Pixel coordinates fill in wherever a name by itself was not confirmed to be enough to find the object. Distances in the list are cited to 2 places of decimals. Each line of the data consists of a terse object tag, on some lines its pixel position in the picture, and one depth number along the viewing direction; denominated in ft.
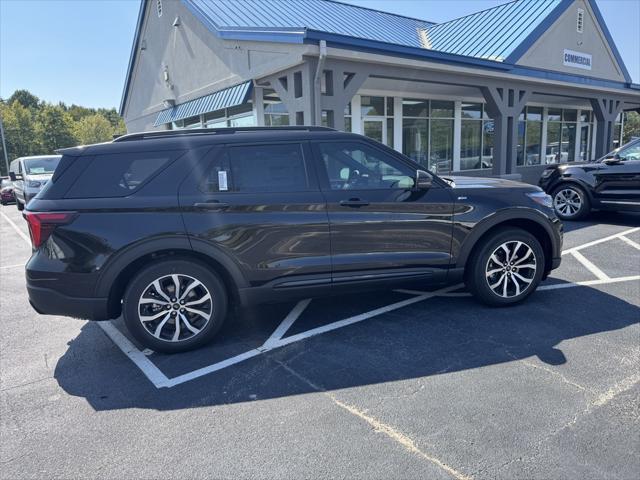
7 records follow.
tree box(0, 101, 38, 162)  154.71
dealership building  29.99
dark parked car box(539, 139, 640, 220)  27.63
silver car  45.29
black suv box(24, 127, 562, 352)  11.82
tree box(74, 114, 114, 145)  191.21
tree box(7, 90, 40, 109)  250.78
